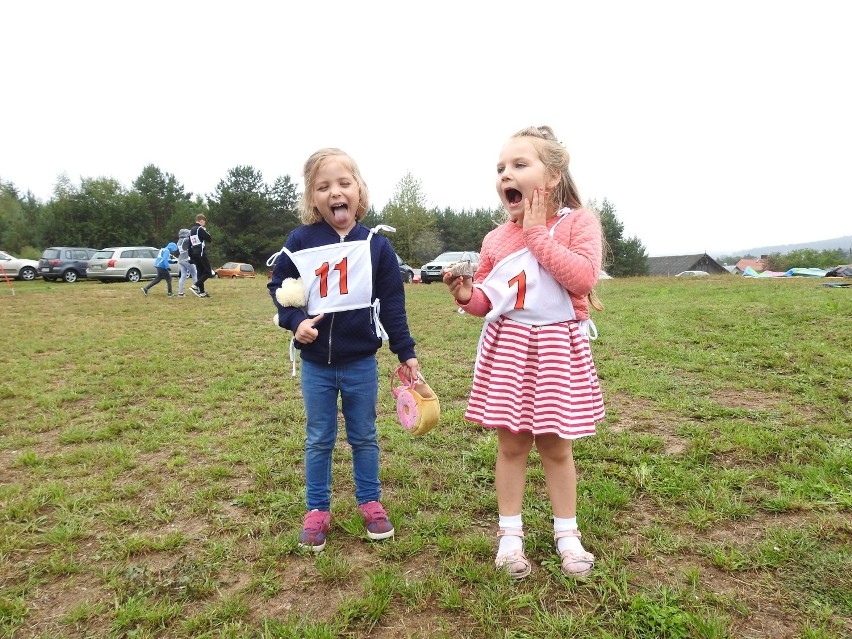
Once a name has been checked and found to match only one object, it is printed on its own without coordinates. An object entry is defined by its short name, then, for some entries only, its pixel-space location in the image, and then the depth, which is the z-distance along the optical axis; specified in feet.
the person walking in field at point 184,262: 39.91
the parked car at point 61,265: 69.26
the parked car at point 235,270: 118.11
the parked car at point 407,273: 83.47
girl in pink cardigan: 6.81
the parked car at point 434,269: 77.83
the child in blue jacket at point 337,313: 7.88
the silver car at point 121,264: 67.46
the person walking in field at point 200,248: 38.50
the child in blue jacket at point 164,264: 40.78
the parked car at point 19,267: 69.77
